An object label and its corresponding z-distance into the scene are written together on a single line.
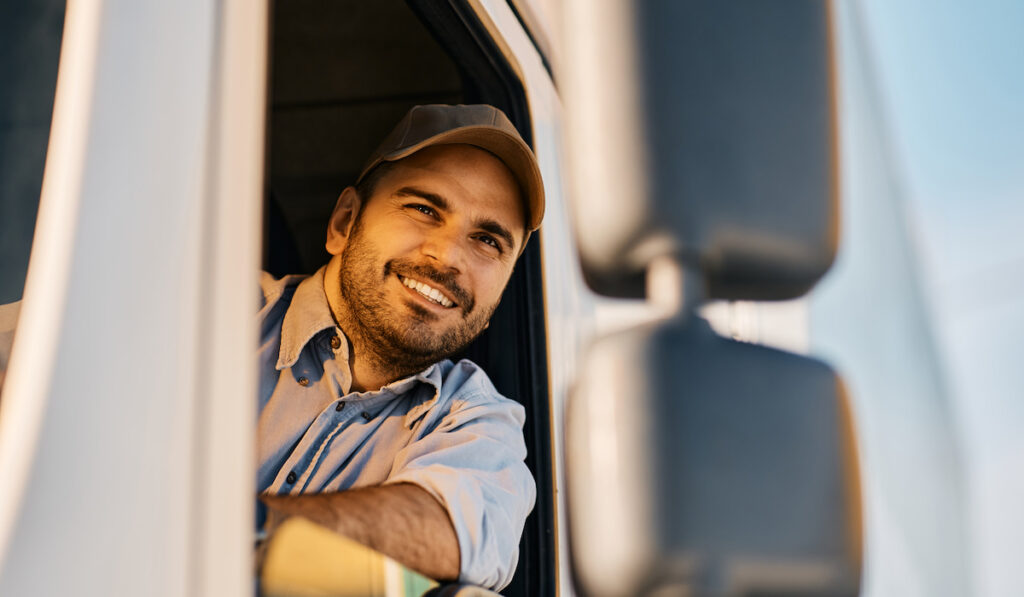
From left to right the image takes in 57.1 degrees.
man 1.46
